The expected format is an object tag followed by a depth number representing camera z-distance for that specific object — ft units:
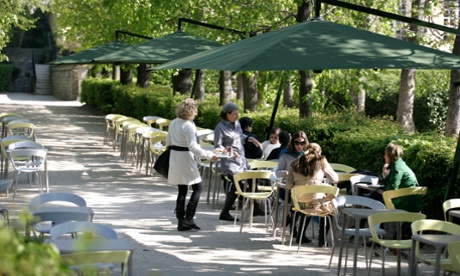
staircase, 209.97
